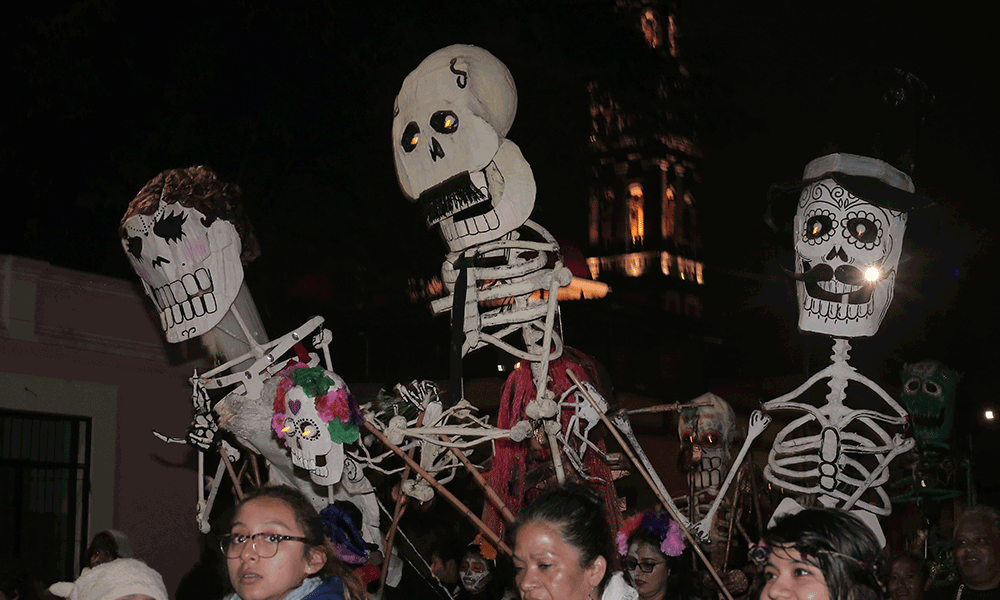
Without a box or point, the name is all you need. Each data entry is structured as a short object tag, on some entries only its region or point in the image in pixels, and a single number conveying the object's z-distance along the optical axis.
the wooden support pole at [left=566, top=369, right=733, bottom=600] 4.58
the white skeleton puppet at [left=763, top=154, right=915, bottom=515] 5.19
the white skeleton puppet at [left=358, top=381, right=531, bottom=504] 4.68
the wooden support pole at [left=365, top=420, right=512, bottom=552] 4.55
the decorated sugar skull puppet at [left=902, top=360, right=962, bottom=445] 6.41
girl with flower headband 5.28
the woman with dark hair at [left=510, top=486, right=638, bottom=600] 3.28
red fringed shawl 4.97
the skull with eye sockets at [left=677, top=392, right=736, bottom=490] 6.82
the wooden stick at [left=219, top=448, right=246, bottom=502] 4.94
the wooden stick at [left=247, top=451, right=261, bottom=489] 5.45
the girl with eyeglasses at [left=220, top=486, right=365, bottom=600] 3.21
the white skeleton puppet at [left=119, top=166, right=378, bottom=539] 5.13
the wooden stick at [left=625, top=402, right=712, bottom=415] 5.61
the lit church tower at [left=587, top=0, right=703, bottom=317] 50.59
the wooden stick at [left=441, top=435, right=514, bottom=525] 4.58
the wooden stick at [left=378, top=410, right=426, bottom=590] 4.85
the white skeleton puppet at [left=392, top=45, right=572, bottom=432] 4.86
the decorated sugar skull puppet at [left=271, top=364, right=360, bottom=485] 4.55
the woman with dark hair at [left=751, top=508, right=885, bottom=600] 2.77
